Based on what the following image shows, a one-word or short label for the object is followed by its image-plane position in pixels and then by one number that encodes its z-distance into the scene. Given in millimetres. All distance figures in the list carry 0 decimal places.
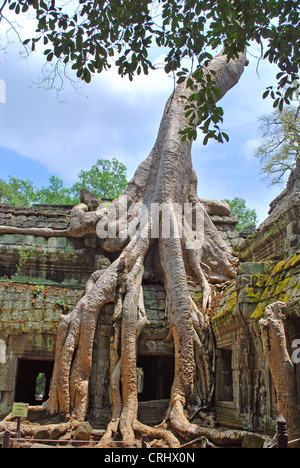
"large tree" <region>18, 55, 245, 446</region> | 6008
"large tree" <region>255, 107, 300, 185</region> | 13672
